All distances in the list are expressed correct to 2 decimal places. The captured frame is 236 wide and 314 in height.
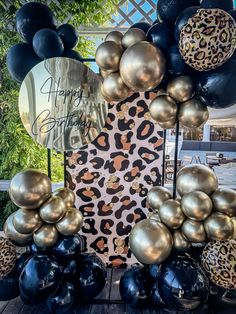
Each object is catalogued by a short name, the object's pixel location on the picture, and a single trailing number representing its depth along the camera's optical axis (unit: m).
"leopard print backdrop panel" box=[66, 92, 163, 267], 1.96
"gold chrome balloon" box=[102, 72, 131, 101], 1.42
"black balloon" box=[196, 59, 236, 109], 1.20
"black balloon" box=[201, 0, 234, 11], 1.24
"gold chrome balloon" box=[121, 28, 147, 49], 1.34
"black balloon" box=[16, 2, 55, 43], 1.47
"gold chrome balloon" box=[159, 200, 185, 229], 1.36
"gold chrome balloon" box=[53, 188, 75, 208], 1.58
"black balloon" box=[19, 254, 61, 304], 1.36
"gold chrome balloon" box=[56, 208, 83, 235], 1.50
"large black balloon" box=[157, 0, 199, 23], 1.30
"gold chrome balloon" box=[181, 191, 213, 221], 1.30
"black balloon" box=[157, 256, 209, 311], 1.27
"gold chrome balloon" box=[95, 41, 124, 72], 1.36
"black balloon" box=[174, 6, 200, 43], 1.20
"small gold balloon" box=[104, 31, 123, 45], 1.45
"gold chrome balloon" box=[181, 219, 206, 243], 1.33
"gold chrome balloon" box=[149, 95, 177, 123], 1.38
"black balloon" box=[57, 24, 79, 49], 1.55
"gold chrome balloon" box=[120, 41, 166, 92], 1.23
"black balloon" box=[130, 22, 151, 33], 1.51
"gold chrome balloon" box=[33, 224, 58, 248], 1.47
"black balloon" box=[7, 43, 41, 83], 1.51
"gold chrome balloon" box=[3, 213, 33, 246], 1.53
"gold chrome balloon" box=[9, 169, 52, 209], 1.42
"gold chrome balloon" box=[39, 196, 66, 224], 1.44
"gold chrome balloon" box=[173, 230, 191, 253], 1.39
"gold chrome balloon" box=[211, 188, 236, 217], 1.33
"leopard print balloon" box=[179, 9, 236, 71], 1.14
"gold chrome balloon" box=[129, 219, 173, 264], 1.28
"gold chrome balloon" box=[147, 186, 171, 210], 1.55
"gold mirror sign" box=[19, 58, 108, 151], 1.71
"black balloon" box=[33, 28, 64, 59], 1.43
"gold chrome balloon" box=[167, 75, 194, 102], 1.33
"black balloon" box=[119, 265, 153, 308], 1.53
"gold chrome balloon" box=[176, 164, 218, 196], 1.40
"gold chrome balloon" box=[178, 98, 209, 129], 1.36
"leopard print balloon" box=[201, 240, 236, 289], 1.27
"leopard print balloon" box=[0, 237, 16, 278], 1.46
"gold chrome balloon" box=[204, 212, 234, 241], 1.29
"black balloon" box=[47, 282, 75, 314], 1.49
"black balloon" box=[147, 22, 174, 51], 1.29
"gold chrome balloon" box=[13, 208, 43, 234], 1.44
